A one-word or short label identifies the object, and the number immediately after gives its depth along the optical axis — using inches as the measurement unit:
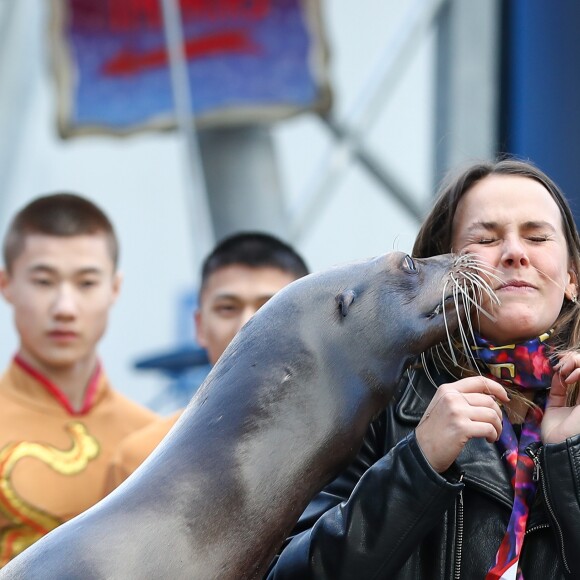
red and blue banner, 493.9
